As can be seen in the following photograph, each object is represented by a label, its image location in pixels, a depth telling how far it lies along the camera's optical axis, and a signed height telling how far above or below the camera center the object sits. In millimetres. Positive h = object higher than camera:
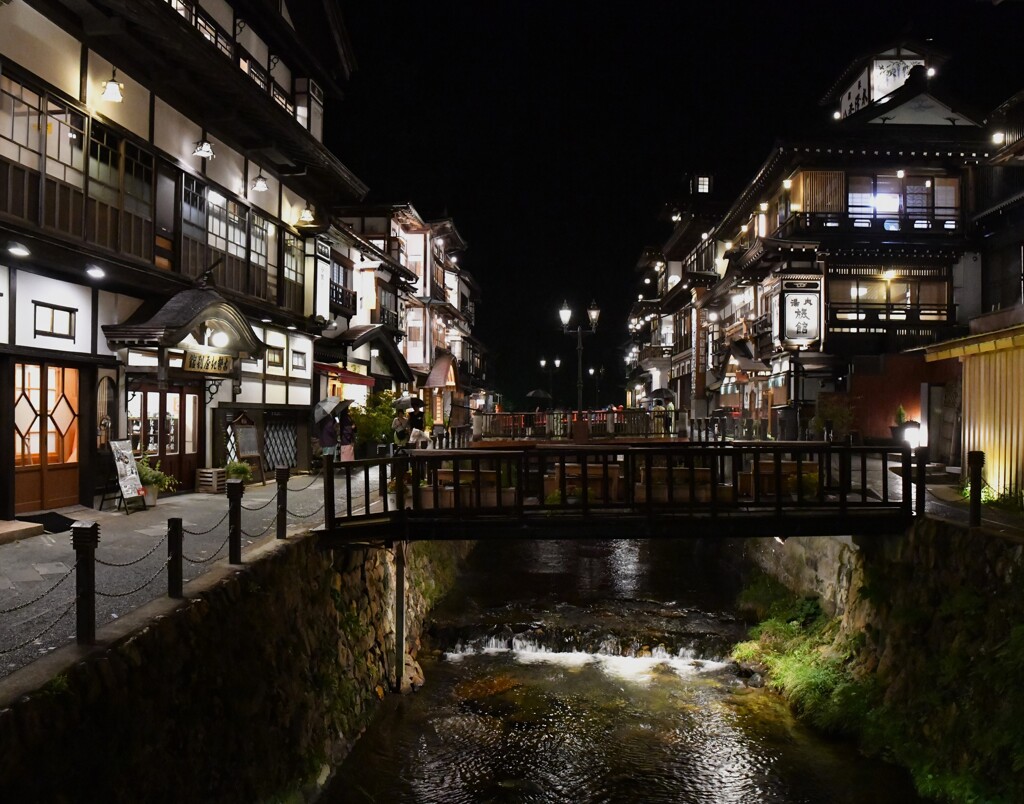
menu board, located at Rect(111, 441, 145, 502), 14805 -1309
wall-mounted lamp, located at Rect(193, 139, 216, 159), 17469 +6519
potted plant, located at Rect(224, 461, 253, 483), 18812 -1626
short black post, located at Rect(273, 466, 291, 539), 11164 -1450
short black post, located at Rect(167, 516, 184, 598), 7965 -1725
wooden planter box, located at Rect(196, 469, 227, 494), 18688 -1892
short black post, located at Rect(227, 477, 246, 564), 9523 -1644
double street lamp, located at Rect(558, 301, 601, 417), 28906 +3800
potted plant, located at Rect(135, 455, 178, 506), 15672 -1580
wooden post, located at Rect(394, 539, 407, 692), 13867 -4064
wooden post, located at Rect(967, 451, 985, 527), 10805 -1087
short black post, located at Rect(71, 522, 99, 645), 6469 -1610
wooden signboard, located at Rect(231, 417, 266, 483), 20547 -1089
